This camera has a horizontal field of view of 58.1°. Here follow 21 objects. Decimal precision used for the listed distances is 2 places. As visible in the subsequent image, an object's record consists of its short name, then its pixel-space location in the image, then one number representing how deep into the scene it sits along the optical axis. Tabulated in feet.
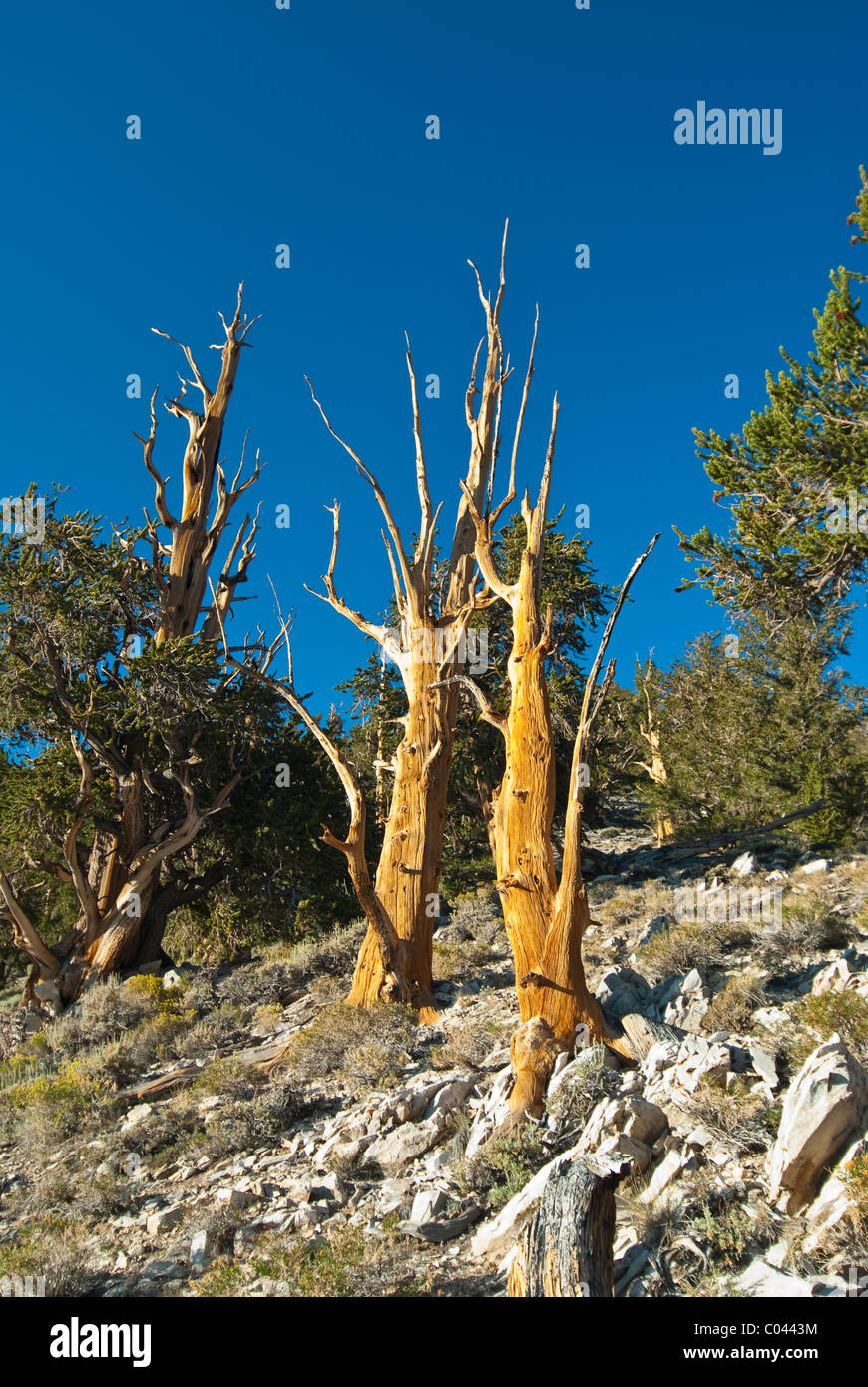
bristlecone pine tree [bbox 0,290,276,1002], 40.45
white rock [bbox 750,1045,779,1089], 14.67
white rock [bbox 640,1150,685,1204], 12.67
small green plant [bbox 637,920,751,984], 23.70
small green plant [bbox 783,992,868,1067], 15.38
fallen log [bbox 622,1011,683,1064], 18.39
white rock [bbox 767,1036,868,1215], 11.74
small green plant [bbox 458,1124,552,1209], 14.12
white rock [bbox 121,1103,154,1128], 20.63
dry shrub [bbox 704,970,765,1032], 18.34
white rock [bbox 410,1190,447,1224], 13.79
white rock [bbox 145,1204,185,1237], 14.96
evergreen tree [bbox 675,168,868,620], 35.01
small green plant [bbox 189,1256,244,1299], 12.19
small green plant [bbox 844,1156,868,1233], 10.61
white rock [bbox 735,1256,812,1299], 9.73
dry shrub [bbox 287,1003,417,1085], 21.48
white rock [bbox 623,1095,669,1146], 14.08
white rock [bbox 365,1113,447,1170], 16.48
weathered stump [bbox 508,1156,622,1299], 9.91
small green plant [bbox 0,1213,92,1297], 13.21
